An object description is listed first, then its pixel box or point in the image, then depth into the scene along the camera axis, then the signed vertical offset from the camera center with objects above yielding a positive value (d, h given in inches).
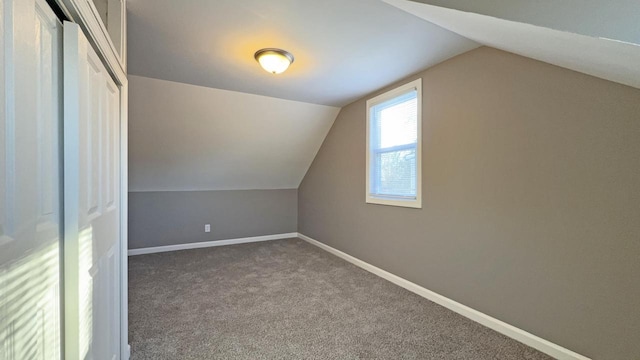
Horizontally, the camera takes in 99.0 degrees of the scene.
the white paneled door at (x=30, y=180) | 23.3 -0.2
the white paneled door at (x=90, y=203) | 35.2 -4.0
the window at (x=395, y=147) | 107.8 +13.2
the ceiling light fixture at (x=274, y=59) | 86.0 +38.2
